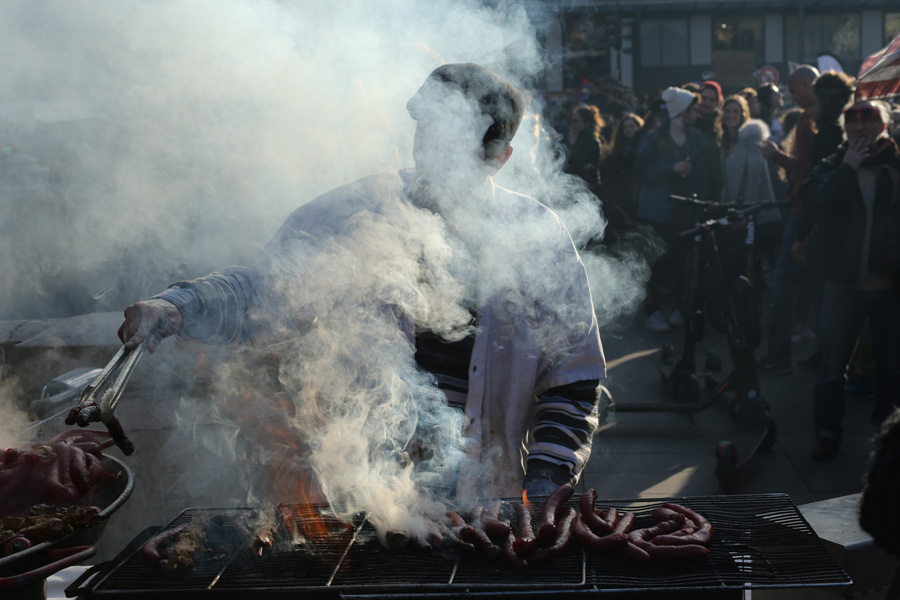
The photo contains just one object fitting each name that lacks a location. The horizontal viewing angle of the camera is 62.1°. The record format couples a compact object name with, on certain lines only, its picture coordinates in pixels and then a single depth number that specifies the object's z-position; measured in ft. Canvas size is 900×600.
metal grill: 6.61
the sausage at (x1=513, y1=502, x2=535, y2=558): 7.09
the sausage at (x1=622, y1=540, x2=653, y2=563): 6.96
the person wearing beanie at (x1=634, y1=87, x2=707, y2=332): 26.71
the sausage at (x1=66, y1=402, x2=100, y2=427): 6.34
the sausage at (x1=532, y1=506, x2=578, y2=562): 7.13
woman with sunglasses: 16.94
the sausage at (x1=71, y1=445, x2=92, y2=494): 7.94
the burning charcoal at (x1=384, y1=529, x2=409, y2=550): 7.36
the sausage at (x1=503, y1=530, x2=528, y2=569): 6.97
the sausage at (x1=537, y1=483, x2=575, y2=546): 7.29
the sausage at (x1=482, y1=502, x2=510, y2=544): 7.35
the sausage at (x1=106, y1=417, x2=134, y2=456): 6.82
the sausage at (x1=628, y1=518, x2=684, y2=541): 7.29
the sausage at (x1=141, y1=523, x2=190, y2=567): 7.16
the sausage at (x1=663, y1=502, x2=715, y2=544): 7.13
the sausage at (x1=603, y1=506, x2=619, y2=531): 7.56
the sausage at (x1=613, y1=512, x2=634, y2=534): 7.47
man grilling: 8.98
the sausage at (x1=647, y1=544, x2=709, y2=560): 6.89
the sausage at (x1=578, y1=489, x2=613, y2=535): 7.51
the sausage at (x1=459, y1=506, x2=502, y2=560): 7.13
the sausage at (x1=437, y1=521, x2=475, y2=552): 7.29
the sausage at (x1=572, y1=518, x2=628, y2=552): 7.19
